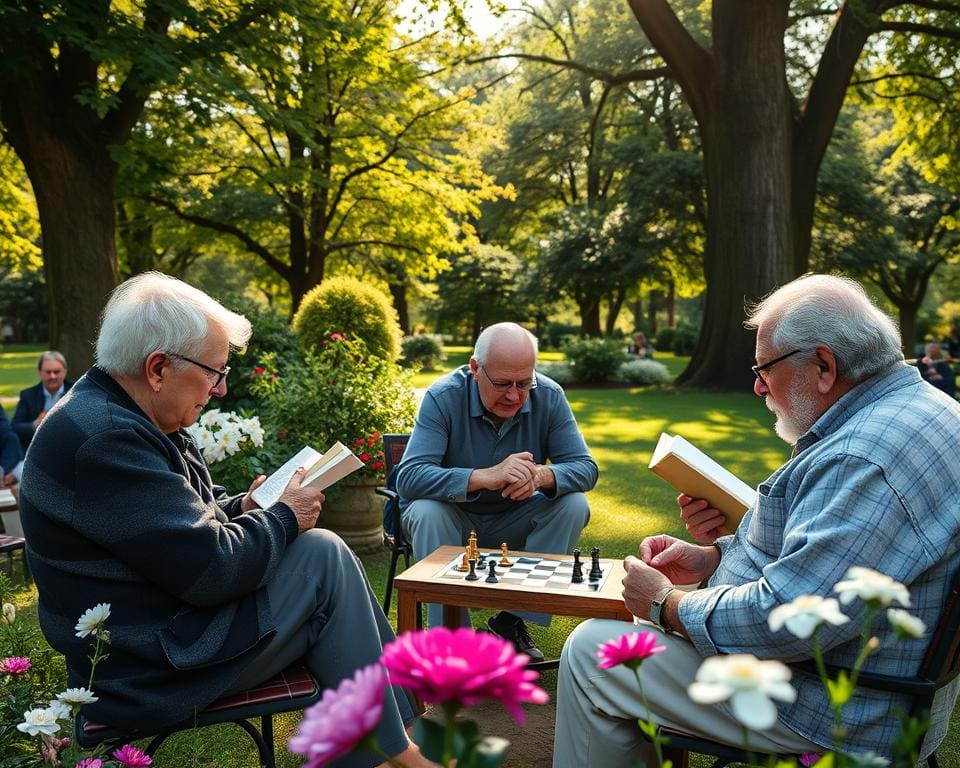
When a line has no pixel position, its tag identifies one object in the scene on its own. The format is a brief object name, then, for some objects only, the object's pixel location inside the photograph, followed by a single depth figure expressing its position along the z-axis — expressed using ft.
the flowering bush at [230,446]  16.11
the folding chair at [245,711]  7.50
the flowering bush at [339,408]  20.63
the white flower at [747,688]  2.51
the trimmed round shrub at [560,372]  67.26
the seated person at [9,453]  20.50
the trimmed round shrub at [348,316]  35.86
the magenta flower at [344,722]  2.51
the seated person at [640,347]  85.05
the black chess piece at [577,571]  10.47
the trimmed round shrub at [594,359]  67.15
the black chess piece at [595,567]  10.65
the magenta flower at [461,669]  2.60
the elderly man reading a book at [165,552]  7.32
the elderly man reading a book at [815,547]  6.42
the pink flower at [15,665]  7.38
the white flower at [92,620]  6.53
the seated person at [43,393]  22.88
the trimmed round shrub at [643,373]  65.92
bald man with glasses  12.95
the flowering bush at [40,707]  6.13
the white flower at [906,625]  2.99
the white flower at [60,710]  6.18
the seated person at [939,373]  37.09
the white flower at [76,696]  6.19
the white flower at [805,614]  3.03
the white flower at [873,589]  3.05
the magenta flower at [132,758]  6.00
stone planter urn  20.26
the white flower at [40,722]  6.05
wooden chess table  9.80
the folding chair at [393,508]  14.28
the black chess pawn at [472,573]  10.45
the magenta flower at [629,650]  3.79
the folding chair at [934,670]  6.41
